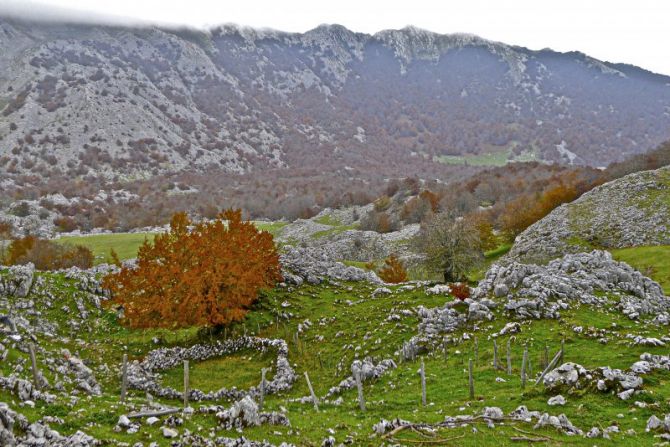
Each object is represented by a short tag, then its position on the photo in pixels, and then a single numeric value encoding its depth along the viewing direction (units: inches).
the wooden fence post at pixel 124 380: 846.5
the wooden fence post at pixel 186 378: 813.4
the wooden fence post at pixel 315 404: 912.8
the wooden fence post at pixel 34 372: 814.5
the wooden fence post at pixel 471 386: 861.2
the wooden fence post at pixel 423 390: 862.3
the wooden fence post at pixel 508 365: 987.9
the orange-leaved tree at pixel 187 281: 1488.7
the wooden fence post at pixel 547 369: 886.3
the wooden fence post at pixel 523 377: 885.2
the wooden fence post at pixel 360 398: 862.5
